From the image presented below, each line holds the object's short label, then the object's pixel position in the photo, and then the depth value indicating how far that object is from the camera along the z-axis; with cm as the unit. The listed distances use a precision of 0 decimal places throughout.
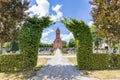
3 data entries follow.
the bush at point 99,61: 573
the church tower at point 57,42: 3123
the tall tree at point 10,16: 577
